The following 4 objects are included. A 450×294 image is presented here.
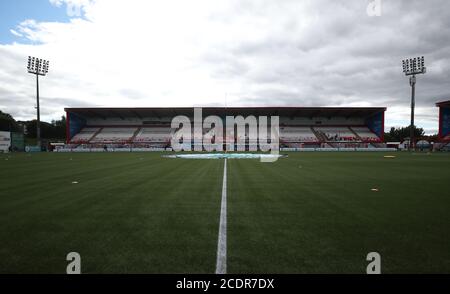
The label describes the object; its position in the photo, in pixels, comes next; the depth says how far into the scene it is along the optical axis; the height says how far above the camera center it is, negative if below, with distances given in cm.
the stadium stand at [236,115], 5391 +365
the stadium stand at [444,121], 5062 +393
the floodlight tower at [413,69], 4619 +1353
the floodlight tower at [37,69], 4647 +1385
